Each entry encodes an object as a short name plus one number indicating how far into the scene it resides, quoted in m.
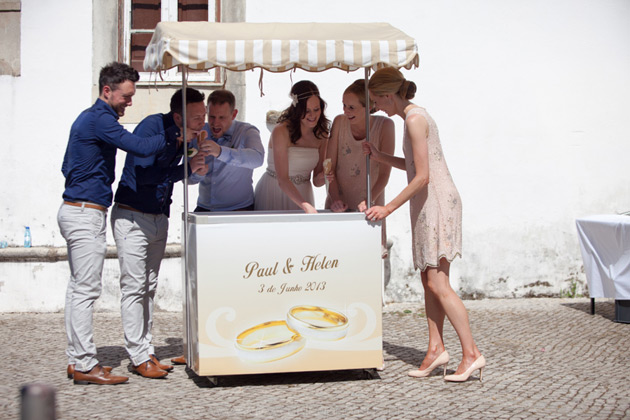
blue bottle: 8.59
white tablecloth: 7.60
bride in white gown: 5.73
